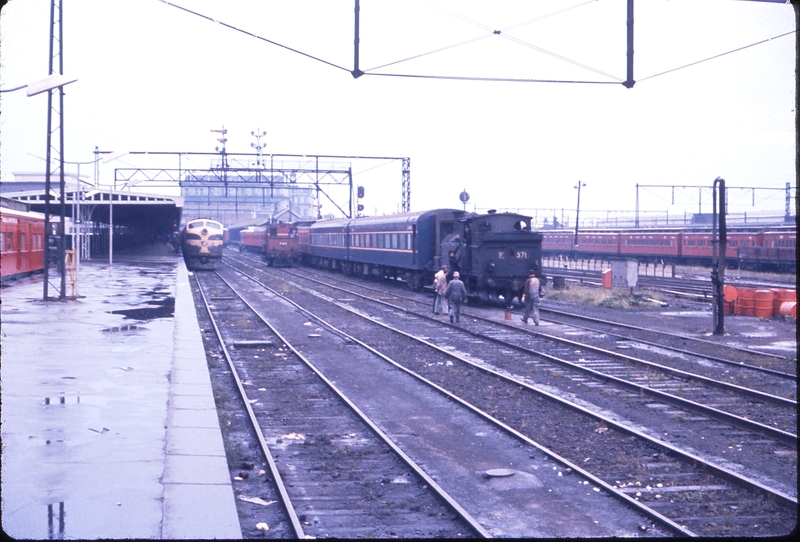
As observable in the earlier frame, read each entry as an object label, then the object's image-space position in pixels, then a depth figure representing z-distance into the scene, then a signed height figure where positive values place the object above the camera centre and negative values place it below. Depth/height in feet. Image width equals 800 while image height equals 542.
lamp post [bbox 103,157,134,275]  109.35 +13.25
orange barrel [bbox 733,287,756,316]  80.12 -5.34
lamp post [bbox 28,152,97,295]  78.46 +3.20
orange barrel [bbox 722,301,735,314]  81.84 -5.95
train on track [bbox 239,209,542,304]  80.59 +0.26
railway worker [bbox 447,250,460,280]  86.47 -1.24
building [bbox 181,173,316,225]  333.21 +21.82
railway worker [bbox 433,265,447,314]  74.84 -3.94
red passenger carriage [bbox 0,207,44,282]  89.45 +0.65
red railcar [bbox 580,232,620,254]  191.83 +2.21
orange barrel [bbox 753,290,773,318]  79.05 -5.43
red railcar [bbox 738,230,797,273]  136.56 -0.25
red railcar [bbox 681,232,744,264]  150.71 +1.55
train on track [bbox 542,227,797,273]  140.97 +1.05
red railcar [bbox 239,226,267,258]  222.34 +3.25
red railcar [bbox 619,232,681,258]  171.63 +1.62
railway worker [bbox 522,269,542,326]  67.97 -4.08
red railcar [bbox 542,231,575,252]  213.81 +2.77
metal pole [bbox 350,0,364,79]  37.40 +8.97
